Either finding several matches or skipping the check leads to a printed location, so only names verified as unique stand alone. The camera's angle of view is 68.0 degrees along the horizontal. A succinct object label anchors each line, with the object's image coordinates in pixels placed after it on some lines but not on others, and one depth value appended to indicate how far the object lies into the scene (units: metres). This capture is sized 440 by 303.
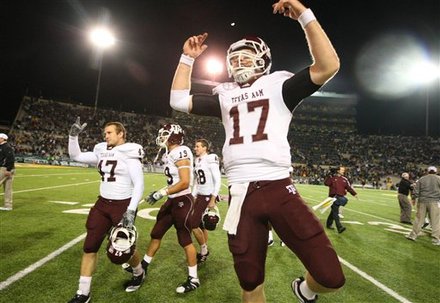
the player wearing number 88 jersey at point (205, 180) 6.31
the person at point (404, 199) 12.81
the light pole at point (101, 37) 37.34
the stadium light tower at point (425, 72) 39.88
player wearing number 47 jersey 3.88
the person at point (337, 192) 9.99
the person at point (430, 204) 9.33
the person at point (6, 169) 9.42
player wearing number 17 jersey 2.21
